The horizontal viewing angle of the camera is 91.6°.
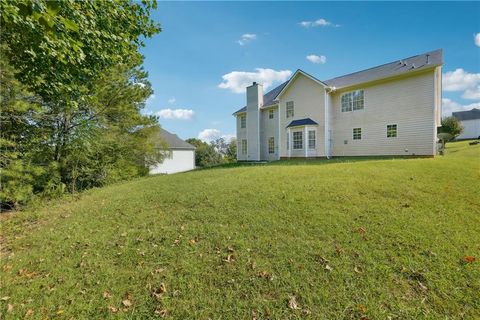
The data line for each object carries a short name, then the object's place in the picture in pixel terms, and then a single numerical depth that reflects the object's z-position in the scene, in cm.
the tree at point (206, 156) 3972
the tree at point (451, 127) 2805
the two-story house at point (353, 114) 1366
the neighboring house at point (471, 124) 4138
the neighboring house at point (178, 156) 2808
